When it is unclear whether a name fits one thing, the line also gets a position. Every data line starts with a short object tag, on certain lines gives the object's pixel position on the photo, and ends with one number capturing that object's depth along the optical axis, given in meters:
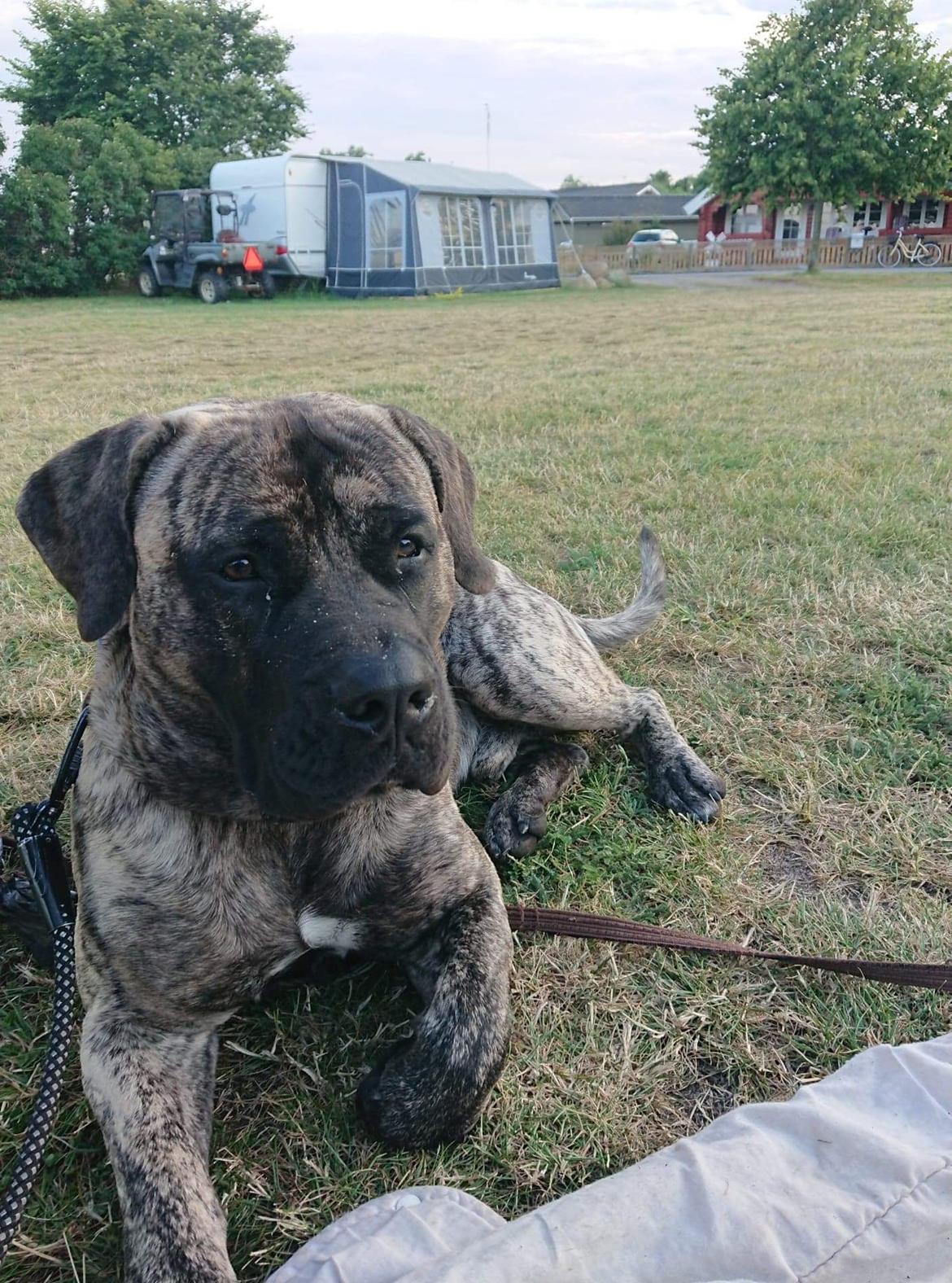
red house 42.34
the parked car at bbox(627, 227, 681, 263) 35.08
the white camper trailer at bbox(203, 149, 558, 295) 23.16
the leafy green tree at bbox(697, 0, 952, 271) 30.69
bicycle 31.66
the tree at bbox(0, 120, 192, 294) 25.39
